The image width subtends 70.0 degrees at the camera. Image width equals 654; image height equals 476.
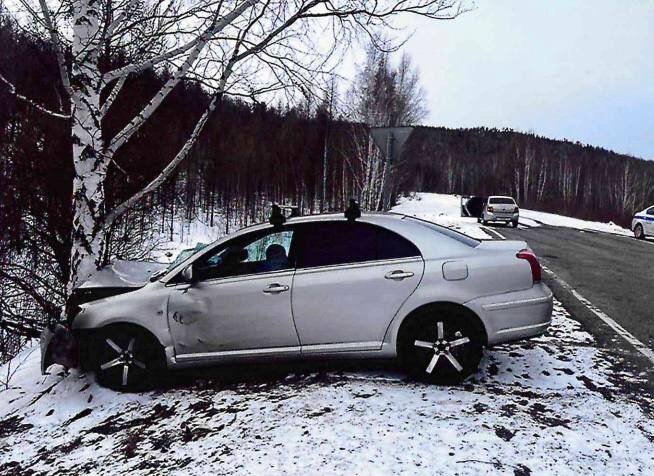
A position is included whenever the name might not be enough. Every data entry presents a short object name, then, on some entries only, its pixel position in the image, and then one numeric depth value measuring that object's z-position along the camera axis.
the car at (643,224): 19.03
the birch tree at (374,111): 25.78
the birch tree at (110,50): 6.05
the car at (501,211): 26.48
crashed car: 4.02
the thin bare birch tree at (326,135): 28.79
